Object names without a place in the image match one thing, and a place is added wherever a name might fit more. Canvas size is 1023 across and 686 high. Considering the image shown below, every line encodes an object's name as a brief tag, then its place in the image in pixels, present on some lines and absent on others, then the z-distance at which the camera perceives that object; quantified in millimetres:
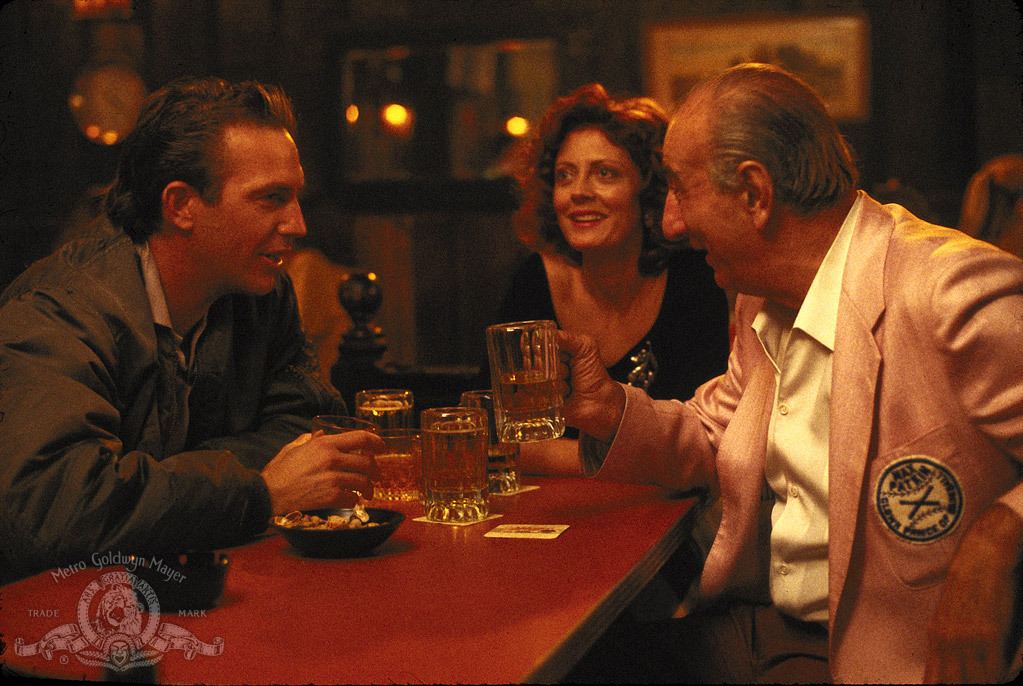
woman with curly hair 2723
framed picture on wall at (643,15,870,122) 5305
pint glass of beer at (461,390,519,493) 1854
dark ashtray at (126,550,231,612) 1131
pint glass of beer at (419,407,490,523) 1600
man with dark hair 1307
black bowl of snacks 1377
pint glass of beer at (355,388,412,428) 1901
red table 970
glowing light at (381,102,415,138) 6152
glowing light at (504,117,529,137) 5875
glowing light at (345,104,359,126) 6285
